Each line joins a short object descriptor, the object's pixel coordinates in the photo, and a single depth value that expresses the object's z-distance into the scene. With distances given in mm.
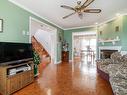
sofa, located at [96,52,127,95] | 1133
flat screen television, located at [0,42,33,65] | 1762
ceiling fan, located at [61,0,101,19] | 2242
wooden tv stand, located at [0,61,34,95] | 1697
